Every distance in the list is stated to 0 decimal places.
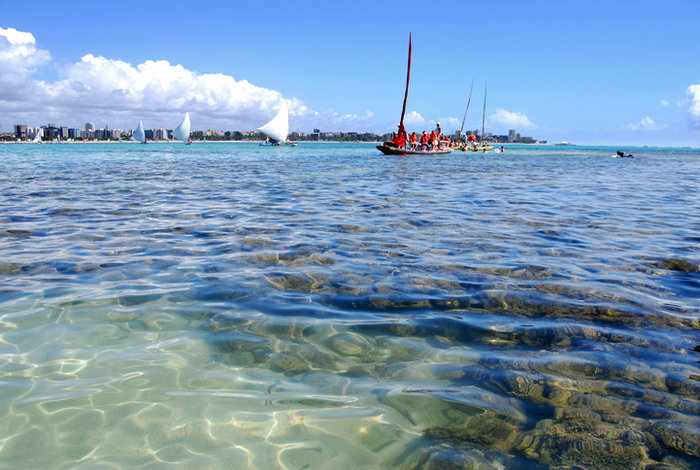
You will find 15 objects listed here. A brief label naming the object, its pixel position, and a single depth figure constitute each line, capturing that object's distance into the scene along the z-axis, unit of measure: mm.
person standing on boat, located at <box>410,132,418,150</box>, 54625
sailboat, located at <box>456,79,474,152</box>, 84500
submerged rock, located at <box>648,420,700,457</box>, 2744
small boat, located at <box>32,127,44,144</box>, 168625
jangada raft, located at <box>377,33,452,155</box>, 50750
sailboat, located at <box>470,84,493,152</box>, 85494
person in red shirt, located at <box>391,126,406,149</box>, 51678
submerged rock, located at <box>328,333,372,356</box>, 4055
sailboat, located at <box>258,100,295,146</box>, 91256
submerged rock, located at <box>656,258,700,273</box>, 6629
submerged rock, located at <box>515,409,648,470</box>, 2662
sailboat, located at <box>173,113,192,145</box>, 119875
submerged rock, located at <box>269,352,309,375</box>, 3746
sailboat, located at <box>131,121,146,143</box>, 138000
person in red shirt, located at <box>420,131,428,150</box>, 56762
